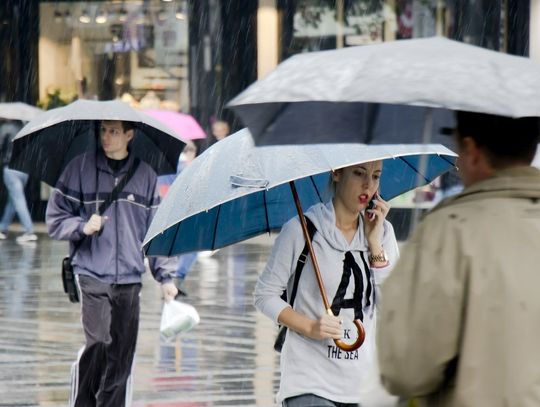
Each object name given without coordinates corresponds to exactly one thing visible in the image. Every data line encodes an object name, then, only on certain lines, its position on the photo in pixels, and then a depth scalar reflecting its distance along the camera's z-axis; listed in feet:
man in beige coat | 18.85
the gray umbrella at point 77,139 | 47.91
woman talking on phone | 32.71
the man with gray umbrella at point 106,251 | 47.50
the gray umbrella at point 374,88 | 21.06
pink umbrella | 97.09
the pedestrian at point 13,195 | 131.95
